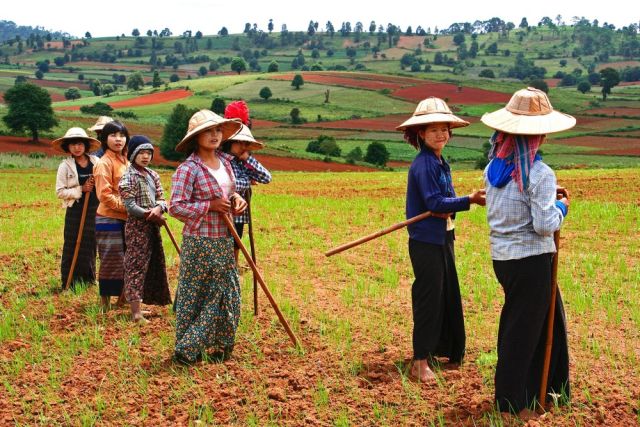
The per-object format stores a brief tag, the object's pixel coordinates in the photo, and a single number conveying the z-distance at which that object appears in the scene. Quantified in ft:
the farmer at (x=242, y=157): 24.48
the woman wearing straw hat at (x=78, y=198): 30.14
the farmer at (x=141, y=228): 25.23
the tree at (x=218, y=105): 227.61
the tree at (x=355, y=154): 161.54
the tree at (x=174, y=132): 157.28
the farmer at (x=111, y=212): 26.45
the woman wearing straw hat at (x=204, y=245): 20.86
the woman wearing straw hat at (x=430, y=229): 18.95
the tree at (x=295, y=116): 225.76
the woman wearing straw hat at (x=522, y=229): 15.60
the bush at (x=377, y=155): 161.17
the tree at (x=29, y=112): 160.56
